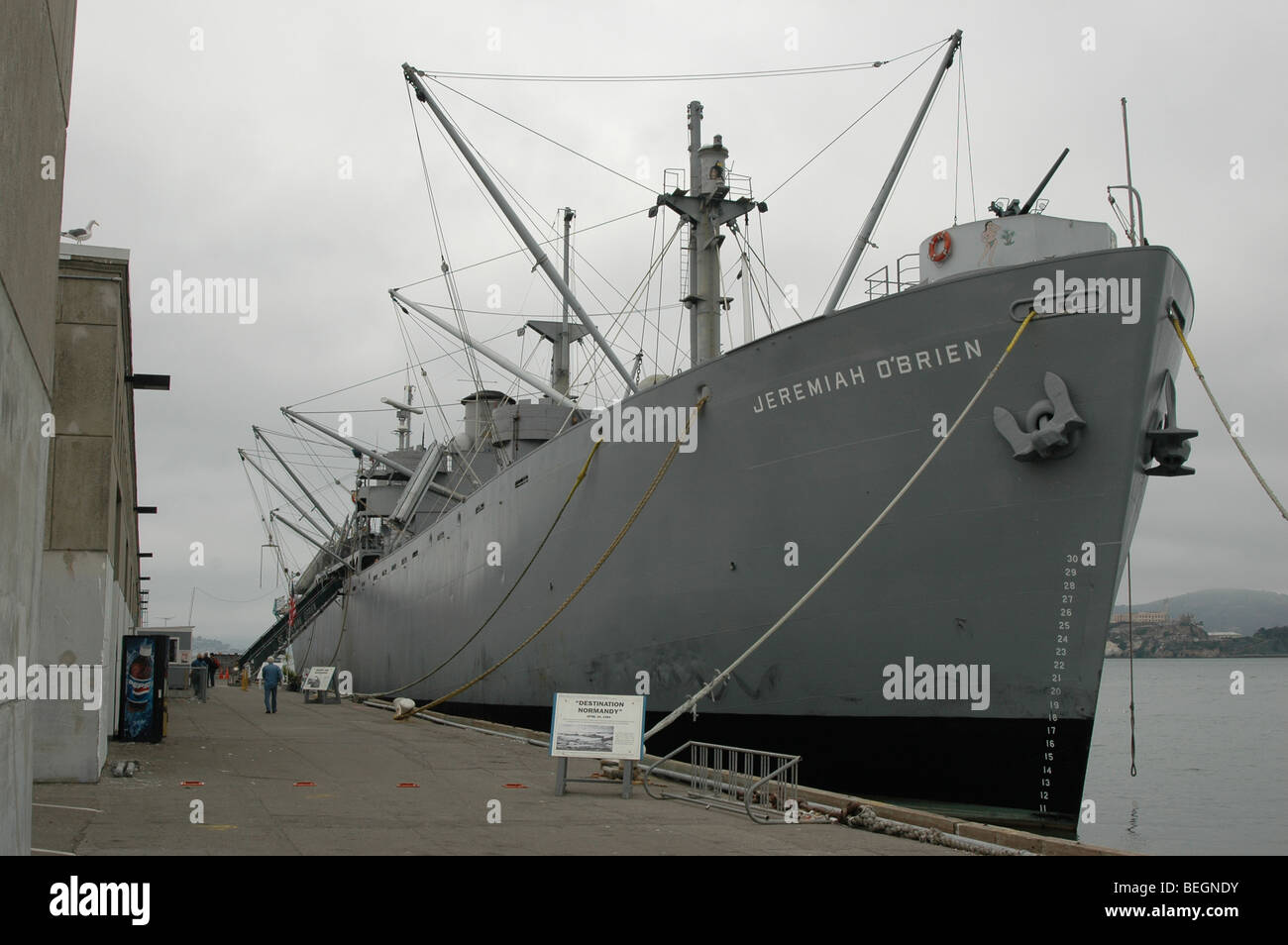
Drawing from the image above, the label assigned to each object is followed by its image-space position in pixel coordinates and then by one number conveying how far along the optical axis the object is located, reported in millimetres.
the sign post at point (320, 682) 29014
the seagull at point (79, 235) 11414
